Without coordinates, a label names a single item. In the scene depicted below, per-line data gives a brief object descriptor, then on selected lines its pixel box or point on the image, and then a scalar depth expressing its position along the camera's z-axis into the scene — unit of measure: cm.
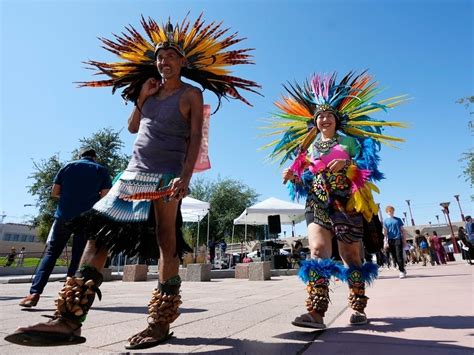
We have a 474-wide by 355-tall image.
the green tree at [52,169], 2500
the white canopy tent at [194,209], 1339
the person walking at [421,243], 1547
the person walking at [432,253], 1460
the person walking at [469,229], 1085
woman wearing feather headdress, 256
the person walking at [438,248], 1483
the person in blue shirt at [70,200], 366
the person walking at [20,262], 1830
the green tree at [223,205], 3425
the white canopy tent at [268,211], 1408
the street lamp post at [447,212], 2584
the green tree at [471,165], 2107
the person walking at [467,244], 1149
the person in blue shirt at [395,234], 844
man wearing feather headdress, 180
